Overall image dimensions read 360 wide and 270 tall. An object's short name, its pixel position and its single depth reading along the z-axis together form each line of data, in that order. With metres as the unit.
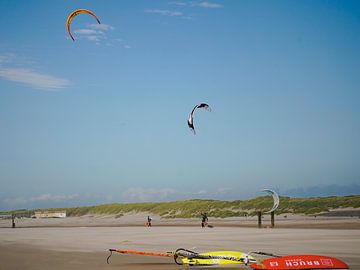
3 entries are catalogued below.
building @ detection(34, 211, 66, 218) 93.56
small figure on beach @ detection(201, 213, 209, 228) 34.22
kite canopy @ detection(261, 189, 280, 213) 29.67
